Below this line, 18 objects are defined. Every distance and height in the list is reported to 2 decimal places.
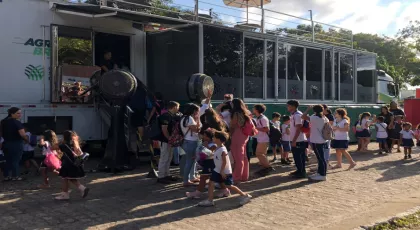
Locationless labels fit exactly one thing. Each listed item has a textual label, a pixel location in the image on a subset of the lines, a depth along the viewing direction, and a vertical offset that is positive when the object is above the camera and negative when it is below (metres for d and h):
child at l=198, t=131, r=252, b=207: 6.17 -0.82
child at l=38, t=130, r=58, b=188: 7.00 -0.59
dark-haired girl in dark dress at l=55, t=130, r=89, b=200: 6.44 -0.80
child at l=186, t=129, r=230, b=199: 6.46 -0.81
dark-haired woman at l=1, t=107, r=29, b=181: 7.69 -0.50
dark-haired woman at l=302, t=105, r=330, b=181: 8.34 -0.56
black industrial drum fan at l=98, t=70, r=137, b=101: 8.55 +0.59
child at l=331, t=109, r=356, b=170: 9.77 -0.55
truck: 8.84 +1.38
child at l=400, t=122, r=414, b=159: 11.60 -0.71
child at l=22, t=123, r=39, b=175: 8.41 -0.83
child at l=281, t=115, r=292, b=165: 10.09 -0.66
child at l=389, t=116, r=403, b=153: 12.64 -0.49
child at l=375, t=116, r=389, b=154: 12.67 -0.62
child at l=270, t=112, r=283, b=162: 9.40 -0.52
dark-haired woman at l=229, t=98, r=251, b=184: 7.39 -0.43
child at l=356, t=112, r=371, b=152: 12.67 -0.46
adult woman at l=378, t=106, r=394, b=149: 13.06 -0.10
